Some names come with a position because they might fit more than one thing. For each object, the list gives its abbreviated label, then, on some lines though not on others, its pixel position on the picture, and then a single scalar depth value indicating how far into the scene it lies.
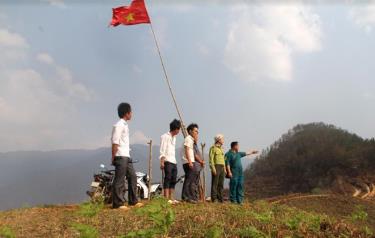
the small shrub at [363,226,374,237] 6.04
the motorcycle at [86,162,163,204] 12.74
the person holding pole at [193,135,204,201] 10.55
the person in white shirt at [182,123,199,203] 10.38
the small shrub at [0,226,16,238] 6.32
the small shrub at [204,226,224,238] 5.36
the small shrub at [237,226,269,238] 5.67
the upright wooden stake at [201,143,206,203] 13.85
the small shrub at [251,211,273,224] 6.44
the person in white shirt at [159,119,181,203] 10.27
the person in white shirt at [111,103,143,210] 8.92
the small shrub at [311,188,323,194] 21.52
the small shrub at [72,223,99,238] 5.39
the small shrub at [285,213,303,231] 6.09
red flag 12.77
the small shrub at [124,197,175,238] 5.47
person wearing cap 11.16
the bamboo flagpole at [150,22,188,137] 12.67
